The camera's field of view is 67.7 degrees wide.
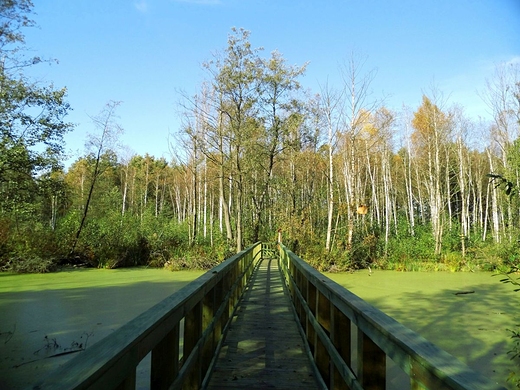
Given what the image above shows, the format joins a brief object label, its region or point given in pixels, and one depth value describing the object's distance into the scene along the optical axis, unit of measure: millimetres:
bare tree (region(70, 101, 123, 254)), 16550
